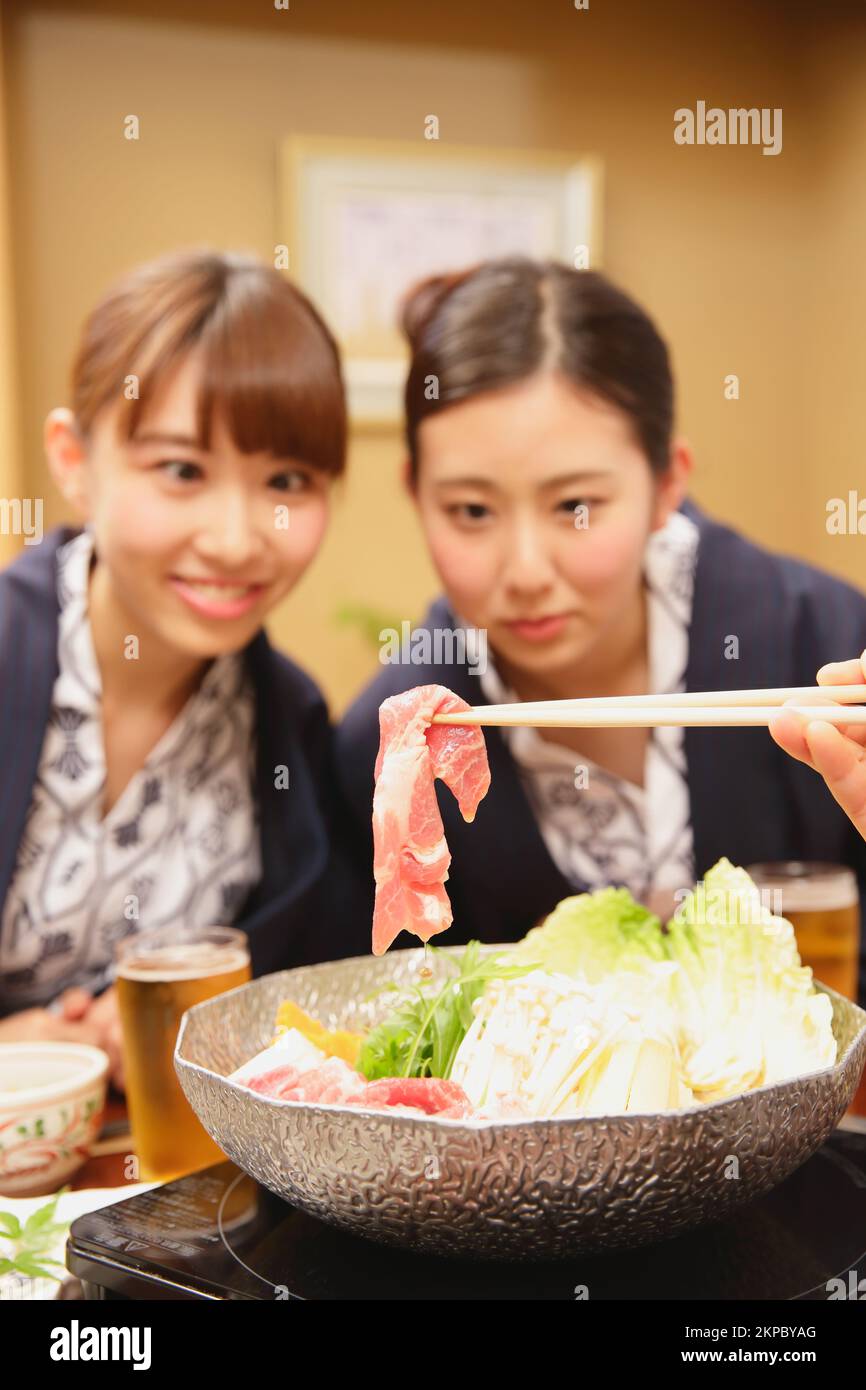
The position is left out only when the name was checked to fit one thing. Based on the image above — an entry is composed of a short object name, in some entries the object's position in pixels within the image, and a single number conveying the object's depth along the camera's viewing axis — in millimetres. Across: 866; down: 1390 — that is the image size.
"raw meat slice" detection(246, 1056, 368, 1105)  768
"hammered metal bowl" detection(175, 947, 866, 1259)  665
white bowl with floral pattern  989
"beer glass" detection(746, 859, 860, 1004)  1258
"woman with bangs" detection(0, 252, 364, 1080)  1619
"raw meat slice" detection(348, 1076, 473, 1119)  747
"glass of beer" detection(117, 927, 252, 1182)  1079
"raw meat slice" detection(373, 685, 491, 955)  875
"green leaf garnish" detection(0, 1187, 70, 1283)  808
